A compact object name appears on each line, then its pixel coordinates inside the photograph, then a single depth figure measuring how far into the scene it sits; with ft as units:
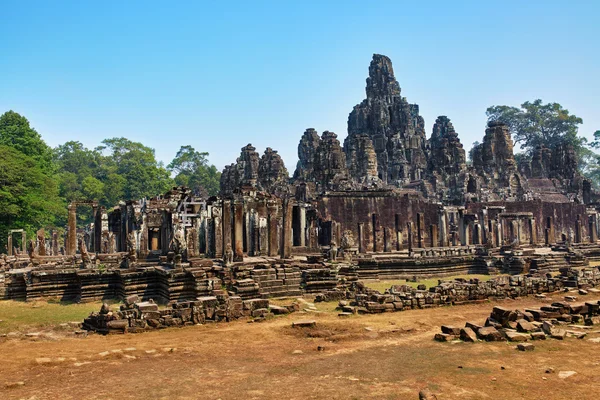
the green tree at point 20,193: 108.06
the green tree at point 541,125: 271.69
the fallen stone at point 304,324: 38.97
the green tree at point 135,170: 209.05
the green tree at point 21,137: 137.90
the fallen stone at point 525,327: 34.22
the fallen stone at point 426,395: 22.34
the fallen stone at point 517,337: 32.45
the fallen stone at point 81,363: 29.30
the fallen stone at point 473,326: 34.27
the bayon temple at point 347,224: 55.57
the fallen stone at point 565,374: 25.91
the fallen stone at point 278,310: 45.27
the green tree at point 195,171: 246.47
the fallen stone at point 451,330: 34.50
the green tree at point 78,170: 187.62
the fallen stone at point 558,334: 33.24
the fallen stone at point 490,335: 32.78
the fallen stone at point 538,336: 32.96
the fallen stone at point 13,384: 25.30
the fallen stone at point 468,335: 32.78
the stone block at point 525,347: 30.48
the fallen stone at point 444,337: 33.99
